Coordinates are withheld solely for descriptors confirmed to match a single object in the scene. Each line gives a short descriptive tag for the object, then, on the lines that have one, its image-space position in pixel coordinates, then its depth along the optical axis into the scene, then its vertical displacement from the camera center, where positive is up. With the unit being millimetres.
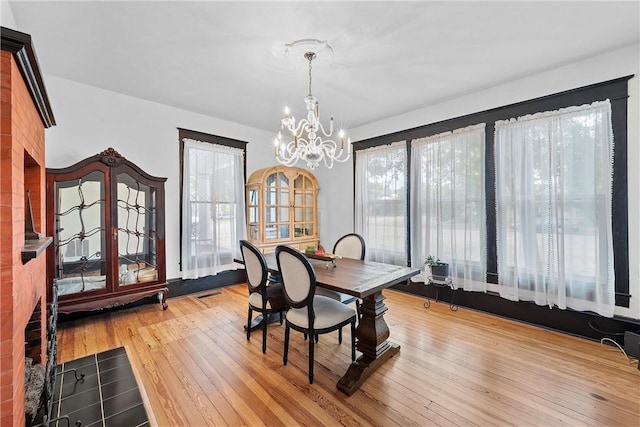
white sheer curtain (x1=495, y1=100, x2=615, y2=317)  2491 +28
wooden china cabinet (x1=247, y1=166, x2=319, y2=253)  4340 +99
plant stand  3445 -927
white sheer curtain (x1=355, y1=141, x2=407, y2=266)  4074 +174
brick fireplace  1114 -5
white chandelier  2379 +686
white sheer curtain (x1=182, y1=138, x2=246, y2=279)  3866 +100
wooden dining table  1937 -791
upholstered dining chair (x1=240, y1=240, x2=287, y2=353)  2389 -725
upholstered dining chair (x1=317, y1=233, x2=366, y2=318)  3227 -425
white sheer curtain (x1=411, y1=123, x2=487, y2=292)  3281 +113
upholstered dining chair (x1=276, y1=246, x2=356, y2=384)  1979 -765
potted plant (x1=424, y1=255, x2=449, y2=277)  3447 -707
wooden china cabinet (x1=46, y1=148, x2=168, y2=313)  2736 -194
